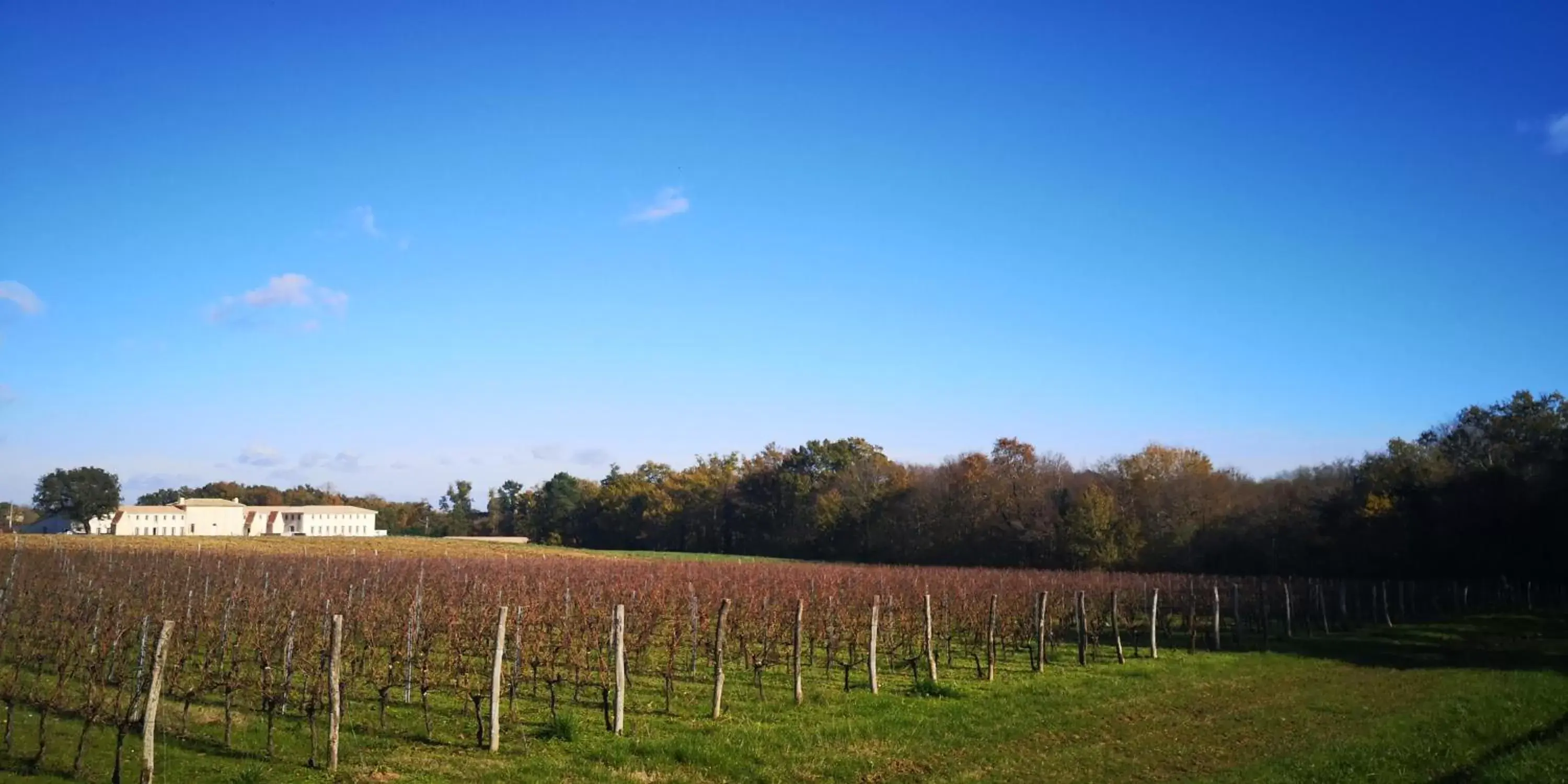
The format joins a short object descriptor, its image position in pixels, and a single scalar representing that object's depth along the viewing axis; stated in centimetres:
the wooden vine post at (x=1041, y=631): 2134
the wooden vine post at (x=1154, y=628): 2439
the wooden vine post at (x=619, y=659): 1348
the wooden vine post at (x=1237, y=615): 2841
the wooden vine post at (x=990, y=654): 2011
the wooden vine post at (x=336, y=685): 1137
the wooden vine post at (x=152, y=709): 998
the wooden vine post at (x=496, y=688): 1246
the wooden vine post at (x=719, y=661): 1486
